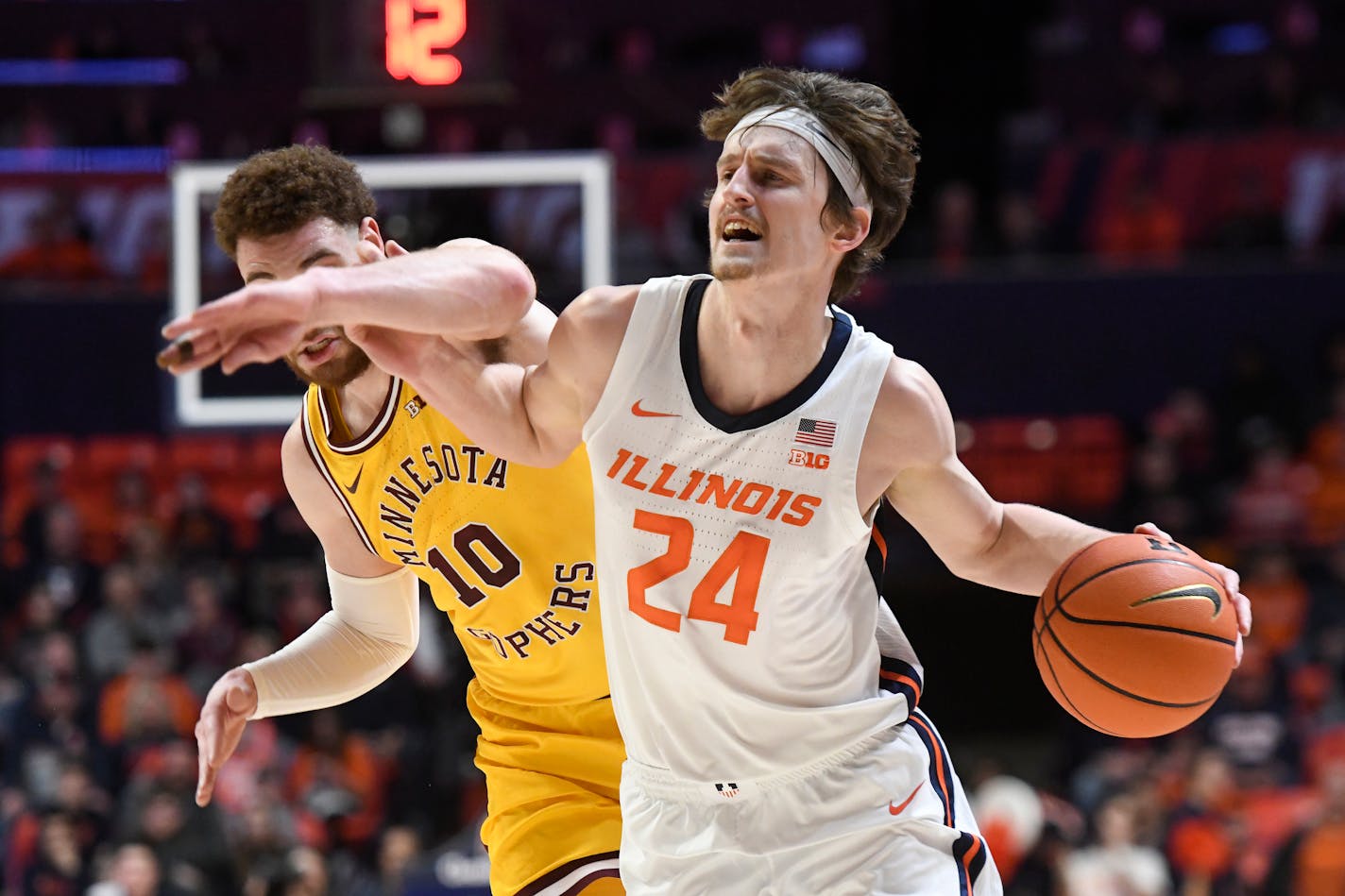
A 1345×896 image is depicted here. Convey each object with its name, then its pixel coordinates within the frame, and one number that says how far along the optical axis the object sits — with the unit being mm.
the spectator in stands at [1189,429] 13172
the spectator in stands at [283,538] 12922
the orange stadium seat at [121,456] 13922
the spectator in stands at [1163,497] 12438
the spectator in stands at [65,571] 12508
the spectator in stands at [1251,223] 13766
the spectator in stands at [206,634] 12000
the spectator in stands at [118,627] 11906
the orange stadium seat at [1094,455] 13406
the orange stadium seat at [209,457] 14125
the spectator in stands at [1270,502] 12633
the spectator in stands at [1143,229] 13969
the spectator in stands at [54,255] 13992
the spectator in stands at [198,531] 12852
